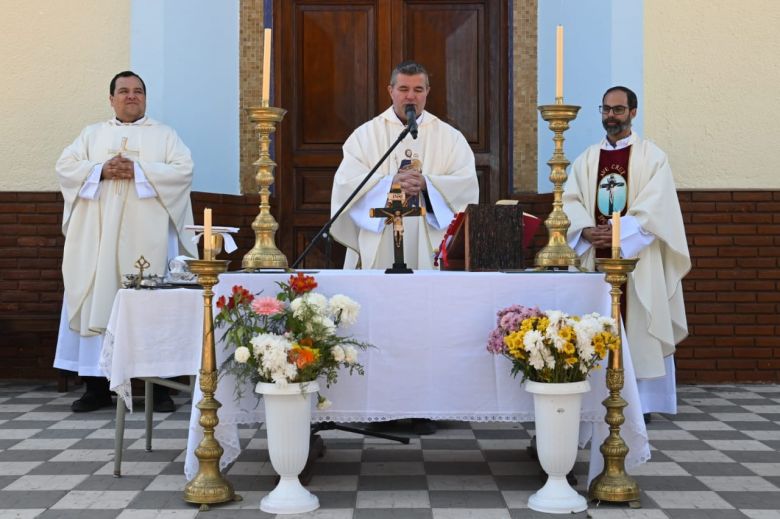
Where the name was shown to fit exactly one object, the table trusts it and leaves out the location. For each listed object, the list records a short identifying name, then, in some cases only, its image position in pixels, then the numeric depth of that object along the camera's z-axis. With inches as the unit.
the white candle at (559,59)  190.4
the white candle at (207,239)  179.2
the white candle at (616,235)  181.9
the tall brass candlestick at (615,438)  178.1
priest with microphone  238.4
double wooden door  334.3
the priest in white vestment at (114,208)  286.7
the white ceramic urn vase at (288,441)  175.5
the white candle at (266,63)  185.0
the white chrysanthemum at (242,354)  170.6
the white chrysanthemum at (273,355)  170.7
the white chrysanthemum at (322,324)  174.4
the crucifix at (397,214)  200.5
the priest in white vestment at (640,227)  260.8
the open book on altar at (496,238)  197.3
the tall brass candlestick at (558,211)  198.2
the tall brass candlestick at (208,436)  178.1
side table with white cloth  196.5
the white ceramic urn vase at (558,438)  175.5
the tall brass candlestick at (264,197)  194.5
